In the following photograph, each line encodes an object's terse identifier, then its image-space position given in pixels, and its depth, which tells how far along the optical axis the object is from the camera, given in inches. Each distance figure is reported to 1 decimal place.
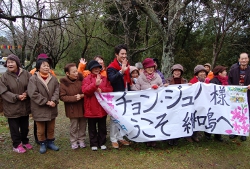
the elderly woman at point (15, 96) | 142.0
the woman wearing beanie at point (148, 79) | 157.2
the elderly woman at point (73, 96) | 149.3
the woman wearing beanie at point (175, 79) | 165.3
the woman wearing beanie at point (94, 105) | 145.4
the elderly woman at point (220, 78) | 177.5
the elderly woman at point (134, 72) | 193.3
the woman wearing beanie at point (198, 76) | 169.8
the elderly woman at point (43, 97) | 141.3
